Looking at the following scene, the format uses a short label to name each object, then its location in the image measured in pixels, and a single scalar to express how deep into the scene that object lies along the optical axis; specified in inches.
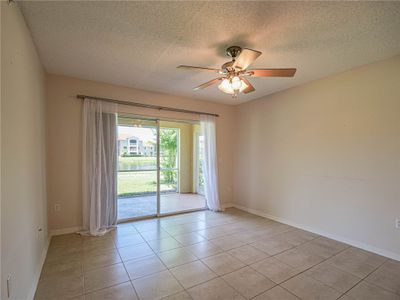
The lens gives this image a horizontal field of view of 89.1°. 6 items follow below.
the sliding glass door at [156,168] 161.5
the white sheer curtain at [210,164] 178.4
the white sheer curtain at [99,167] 129.2
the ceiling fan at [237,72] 83.2
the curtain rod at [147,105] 133.9
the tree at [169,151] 217.2
